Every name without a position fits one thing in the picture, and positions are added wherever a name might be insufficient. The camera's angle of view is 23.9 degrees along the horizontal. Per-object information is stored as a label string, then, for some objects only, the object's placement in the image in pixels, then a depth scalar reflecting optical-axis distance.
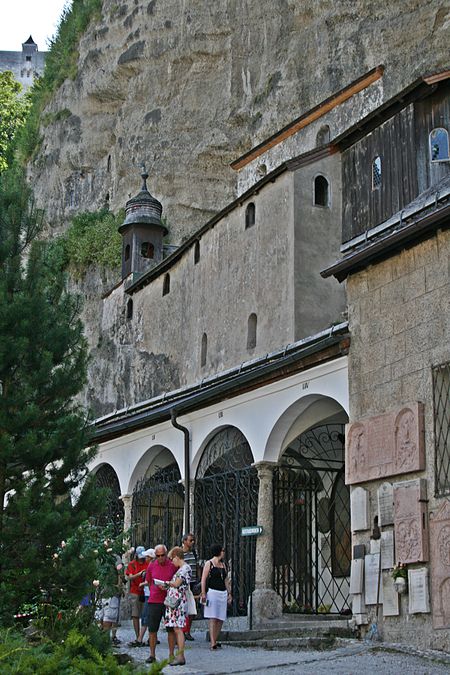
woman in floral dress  12.41
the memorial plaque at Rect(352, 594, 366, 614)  13.35
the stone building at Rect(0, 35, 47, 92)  107.81
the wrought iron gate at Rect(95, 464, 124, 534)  22.43
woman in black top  13.52
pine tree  12.98
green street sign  16.30
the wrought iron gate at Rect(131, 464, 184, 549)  20.58
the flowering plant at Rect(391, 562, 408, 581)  12.73
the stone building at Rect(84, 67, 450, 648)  12.95
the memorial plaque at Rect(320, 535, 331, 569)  18.01
